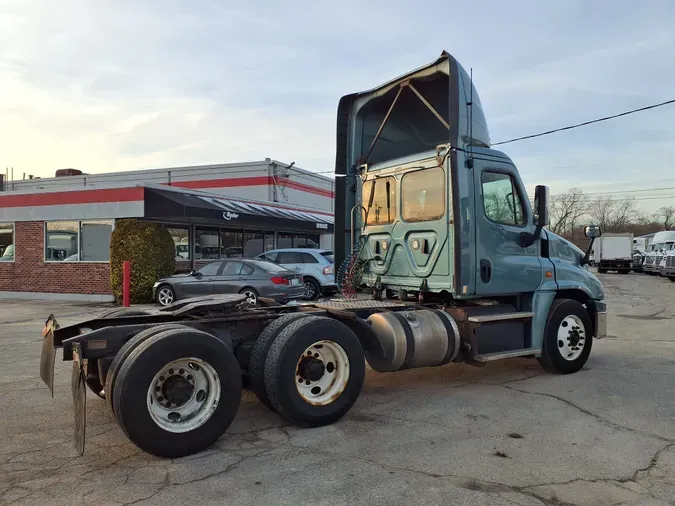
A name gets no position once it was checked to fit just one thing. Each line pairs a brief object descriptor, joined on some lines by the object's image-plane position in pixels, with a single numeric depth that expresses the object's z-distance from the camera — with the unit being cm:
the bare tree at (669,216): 9106
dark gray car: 1367
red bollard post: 1484
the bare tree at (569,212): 7234
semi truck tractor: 418
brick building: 1706
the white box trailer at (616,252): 3791
